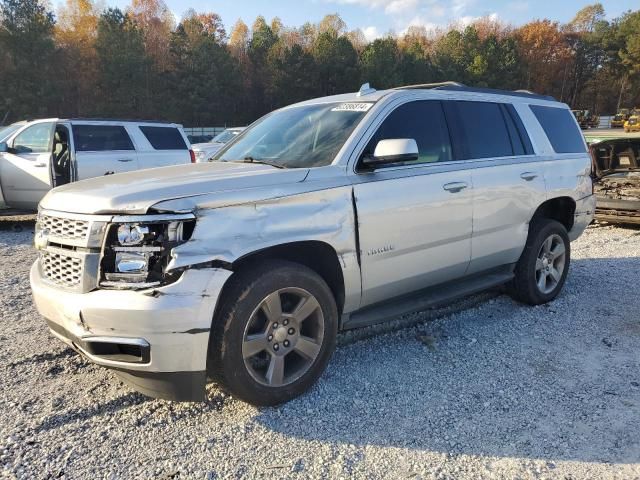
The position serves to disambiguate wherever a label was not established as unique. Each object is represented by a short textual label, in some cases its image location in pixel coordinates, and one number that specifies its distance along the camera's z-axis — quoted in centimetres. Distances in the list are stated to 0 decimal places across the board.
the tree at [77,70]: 4538
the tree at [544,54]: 8319
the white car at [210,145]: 1336
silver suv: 266
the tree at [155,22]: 6231
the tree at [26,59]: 3944
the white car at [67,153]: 870
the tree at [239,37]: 7188
